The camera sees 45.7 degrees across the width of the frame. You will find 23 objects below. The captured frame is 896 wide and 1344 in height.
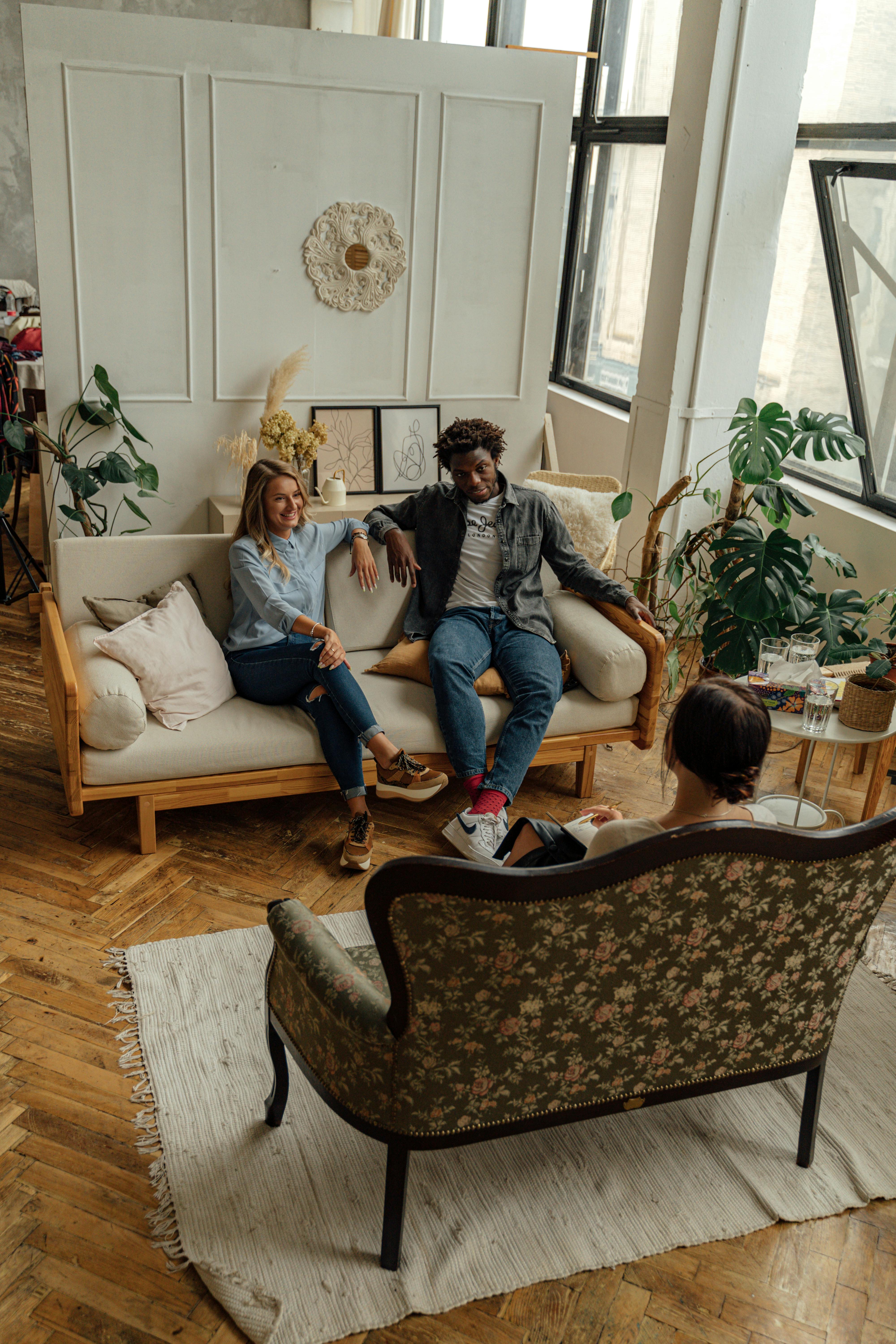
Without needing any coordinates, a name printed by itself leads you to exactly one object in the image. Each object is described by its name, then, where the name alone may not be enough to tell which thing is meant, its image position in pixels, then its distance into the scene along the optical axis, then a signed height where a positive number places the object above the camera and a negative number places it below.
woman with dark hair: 1.83 -0.78
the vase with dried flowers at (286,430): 4.78 -0.77
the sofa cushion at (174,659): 3.12 -1.17
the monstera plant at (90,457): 4.49 -0.91
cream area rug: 1.93 -1.74
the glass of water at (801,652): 3.25 -1.04
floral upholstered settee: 1.63 -1.14
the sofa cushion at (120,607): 3.30 -1.09
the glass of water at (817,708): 3.08 -1.15
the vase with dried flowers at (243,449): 4.82 -0.87
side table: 3.07 -1.22
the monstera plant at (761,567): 3.73 -0.99
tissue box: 3.16 -1.14
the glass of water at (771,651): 3.28 -1.07
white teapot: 5.00 -1.06
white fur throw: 4.14 -0.91
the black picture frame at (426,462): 5.21 -0.96
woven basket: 3.11 -1.14
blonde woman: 3.19 -1.15
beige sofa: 2.97 -1.30
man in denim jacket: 3.48 -0.97
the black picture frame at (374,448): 5.09 -0.89
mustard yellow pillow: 3.41 -1.25
